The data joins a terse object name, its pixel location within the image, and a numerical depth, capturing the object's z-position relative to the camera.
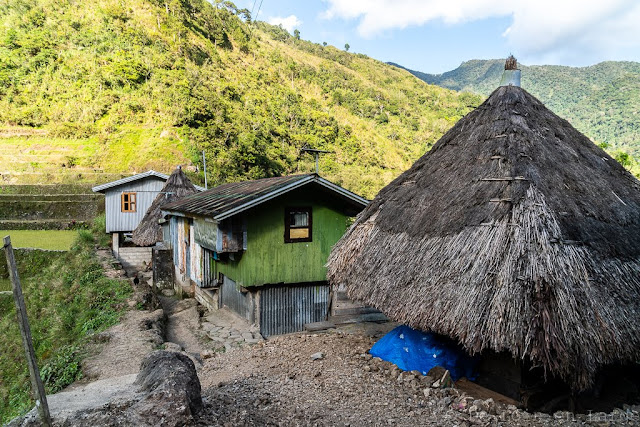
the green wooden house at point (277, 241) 10.91
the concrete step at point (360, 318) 12.03
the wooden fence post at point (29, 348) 3.61
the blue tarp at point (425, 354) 6.56
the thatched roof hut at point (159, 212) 18.78
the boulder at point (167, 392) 3.96
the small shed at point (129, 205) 22.48
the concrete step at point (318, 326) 11.03
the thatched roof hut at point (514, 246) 4.82
